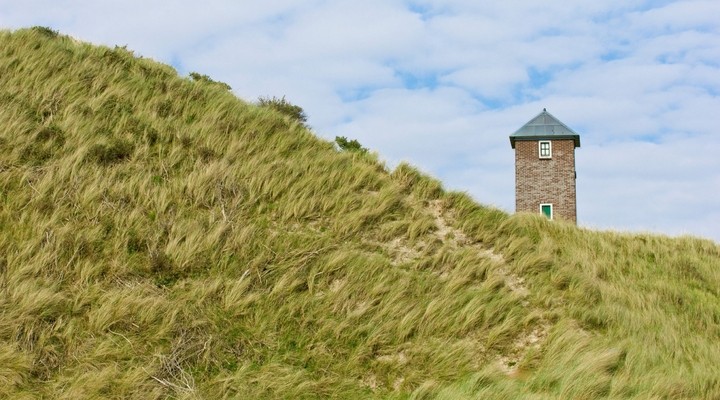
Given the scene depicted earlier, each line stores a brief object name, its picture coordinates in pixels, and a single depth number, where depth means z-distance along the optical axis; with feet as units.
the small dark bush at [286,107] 63.10
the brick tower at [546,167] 146.20
